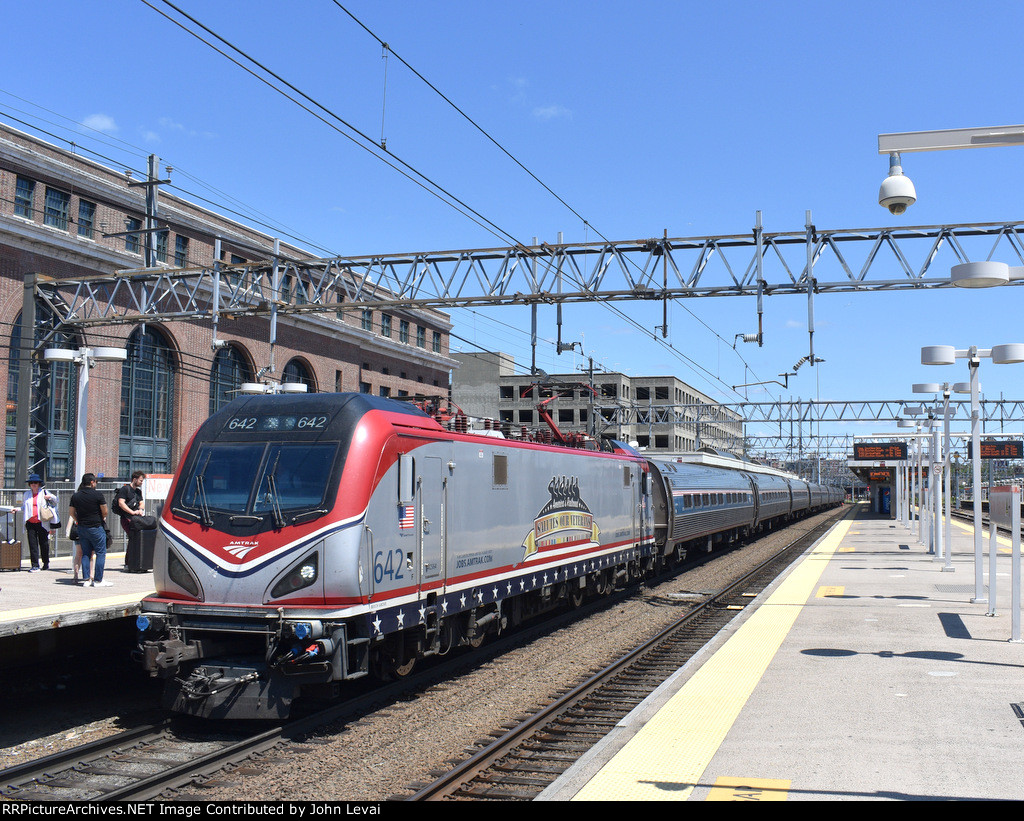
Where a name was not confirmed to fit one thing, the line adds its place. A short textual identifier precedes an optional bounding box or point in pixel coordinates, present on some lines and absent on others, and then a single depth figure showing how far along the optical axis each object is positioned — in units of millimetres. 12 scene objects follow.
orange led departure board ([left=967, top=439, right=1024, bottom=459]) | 56562
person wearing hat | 14109
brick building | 29641
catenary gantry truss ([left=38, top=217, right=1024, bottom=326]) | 18641
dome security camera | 9047
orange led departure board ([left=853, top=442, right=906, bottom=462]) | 55000
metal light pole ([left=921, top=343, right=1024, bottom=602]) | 13148
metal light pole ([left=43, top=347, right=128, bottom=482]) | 18266
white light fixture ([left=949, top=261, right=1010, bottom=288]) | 9891
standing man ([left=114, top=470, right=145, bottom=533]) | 14140
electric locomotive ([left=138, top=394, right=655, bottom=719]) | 8641
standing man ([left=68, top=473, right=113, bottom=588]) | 12578
